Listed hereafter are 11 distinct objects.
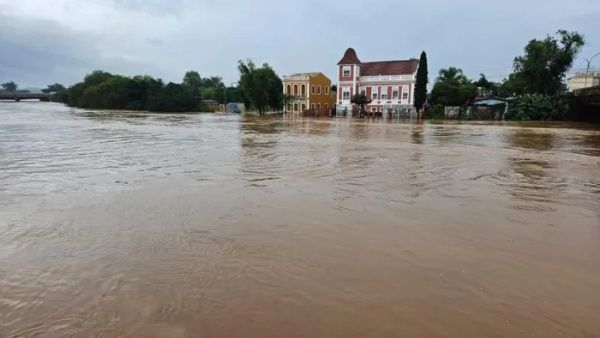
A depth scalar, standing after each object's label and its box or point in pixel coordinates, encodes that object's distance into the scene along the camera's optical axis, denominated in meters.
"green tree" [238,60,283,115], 59.78
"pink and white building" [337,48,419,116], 59.38
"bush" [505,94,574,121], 45.75
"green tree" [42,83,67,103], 128.38
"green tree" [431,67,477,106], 54.22
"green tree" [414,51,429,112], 55.22
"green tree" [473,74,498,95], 64.81
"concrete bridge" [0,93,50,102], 137.25
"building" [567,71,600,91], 69.50
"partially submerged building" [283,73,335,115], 66.69
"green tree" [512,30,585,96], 48.25
